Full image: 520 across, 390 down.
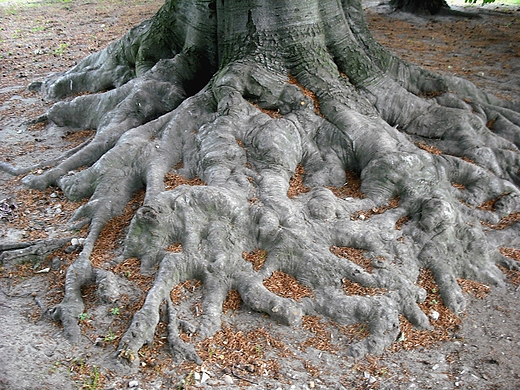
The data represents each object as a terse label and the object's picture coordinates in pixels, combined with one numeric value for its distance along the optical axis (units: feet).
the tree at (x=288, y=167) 14.08
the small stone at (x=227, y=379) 11.52
